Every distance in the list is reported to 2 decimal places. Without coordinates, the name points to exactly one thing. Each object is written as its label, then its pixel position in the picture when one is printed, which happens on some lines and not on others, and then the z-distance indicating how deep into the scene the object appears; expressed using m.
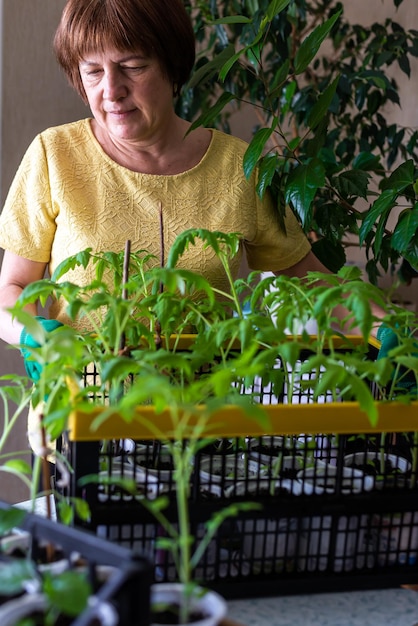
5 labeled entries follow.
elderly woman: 1.44
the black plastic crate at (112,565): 0.60
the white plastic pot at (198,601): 0.67
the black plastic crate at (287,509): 0.84
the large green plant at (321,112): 1.41
